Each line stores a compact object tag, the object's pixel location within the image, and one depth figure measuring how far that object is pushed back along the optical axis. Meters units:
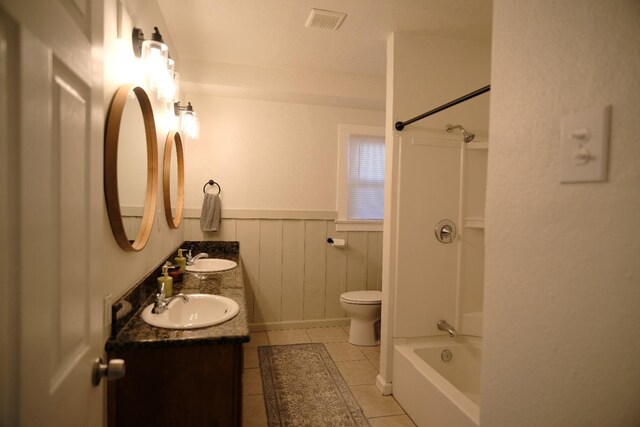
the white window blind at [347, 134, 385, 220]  3.51
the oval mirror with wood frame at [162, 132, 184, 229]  2.21
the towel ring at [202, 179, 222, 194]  3.16
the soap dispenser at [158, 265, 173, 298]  1.73
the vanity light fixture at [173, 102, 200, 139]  2.54
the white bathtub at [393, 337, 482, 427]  1.63
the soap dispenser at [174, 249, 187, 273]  2.33
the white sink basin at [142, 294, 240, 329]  1.57
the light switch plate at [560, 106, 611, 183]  0.56
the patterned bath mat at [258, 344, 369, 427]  1.96
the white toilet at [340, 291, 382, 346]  2.94
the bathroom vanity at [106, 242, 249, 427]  1.22
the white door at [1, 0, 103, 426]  0.49
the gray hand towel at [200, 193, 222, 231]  3.08
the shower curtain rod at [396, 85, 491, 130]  1.57
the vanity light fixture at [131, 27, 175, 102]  1.46
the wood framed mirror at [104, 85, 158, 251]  1.23
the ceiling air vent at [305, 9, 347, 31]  2.09
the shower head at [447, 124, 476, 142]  2.21
